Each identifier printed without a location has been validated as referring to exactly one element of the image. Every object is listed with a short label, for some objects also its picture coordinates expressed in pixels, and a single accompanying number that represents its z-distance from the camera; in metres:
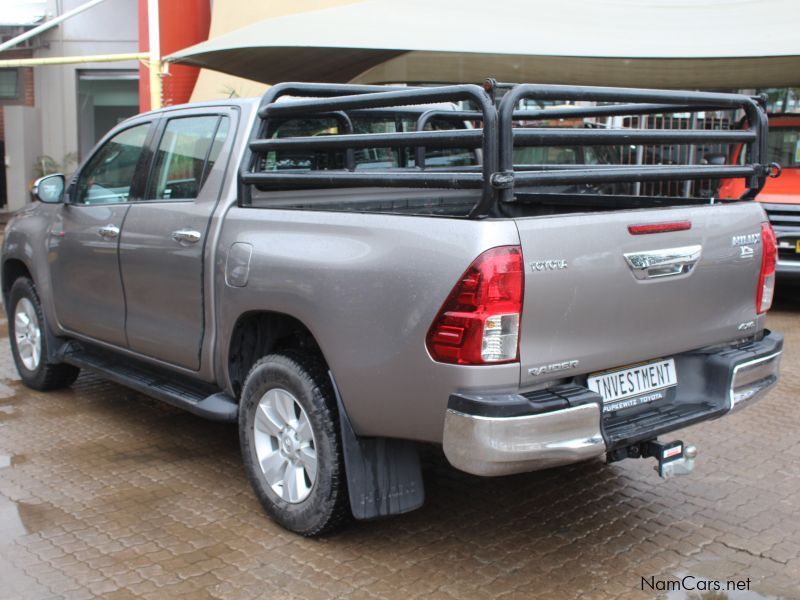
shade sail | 10.49
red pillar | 15.72
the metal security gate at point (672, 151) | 12.76
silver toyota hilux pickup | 3.19
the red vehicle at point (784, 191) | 9.43
